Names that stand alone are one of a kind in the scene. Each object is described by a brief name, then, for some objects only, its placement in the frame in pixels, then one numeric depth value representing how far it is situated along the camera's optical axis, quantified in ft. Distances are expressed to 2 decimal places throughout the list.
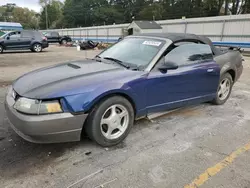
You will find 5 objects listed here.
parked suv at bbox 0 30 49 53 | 51.52
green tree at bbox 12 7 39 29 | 308.28
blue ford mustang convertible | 8.02
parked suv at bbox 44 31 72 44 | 90.22
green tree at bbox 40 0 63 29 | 258.55
